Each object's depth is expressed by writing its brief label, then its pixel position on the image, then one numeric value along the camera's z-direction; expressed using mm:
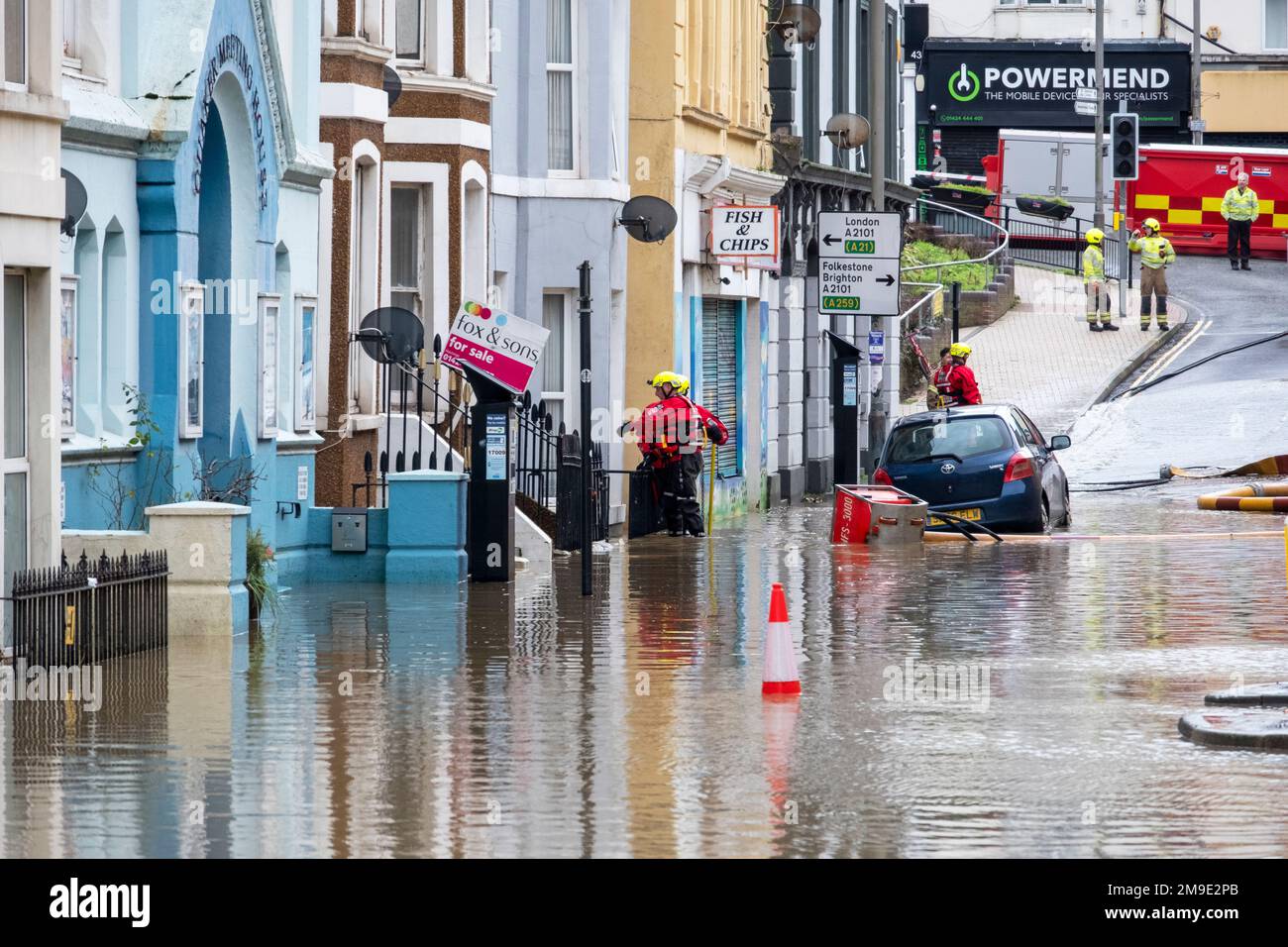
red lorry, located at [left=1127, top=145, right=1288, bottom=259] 61906
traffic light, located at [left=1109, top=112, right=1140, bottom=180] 50562
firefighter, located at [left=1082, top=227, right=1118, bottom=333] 52562
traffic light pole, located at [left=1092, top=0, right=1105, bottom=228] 57719
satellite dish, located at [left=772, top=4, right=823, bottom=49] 40344
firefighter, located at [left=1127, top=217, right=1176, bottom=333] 51562
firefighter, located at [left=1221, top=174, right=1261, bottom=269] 60562
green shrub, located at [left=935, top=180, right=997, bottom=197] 67625
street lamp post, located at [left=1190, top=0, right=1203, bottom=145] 71000
